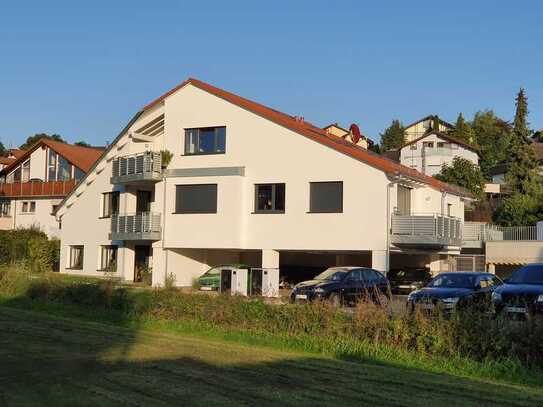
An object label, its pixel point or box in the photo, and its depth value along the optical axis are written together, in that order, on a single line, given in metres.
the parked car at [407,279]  33.59
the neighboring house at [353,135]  45.72
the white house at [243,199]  33.22
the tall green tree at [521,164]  62.25
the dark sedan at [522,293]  14.87
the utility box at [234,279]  29.95
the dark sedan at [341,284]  24.23
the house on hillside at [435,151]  89.25
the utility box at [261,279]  30.06
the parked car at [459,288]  18.83
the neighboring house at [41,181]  58.44
